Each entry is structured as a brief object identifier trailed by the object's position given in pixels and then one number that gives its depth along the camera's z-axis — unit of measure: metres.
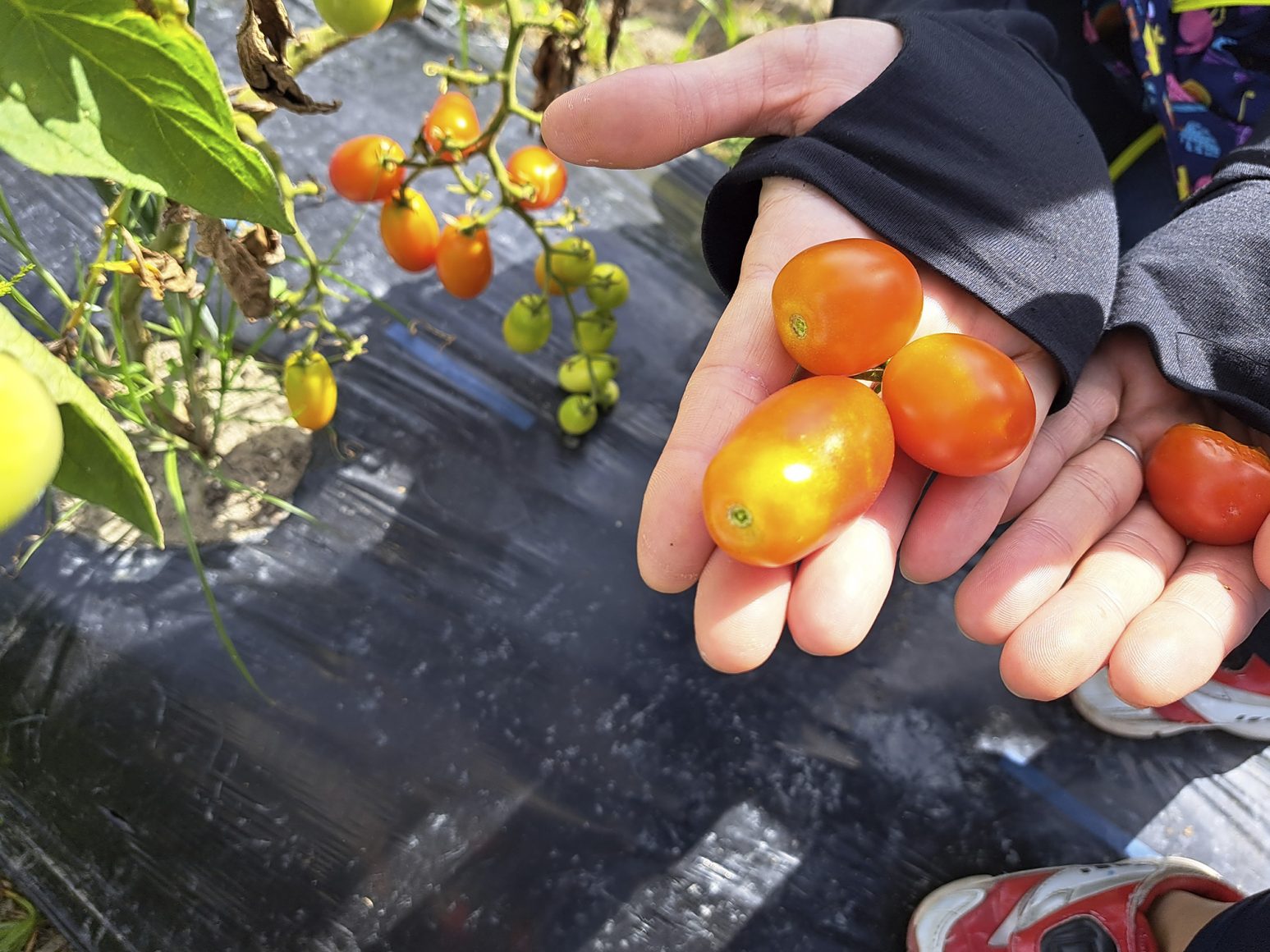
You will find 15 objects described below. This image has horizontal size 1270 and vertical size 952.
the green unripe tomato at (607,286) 0.30
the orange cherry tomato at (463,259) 0.28
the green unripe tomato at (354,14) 0.17
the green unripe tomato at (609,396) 0.32
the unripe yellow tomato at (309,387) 0.26
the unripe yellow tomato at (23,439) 0.12
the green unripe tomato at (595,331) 0.30
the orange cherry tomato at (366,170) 0.27
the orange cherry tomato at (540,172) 0.29
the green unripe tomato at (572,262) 0.28
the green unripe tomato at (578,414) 0.31
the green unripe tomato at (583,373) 0.31
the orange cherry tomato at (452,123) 0.26
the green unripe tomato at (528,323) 0.29
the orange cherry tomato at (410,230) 0.28
